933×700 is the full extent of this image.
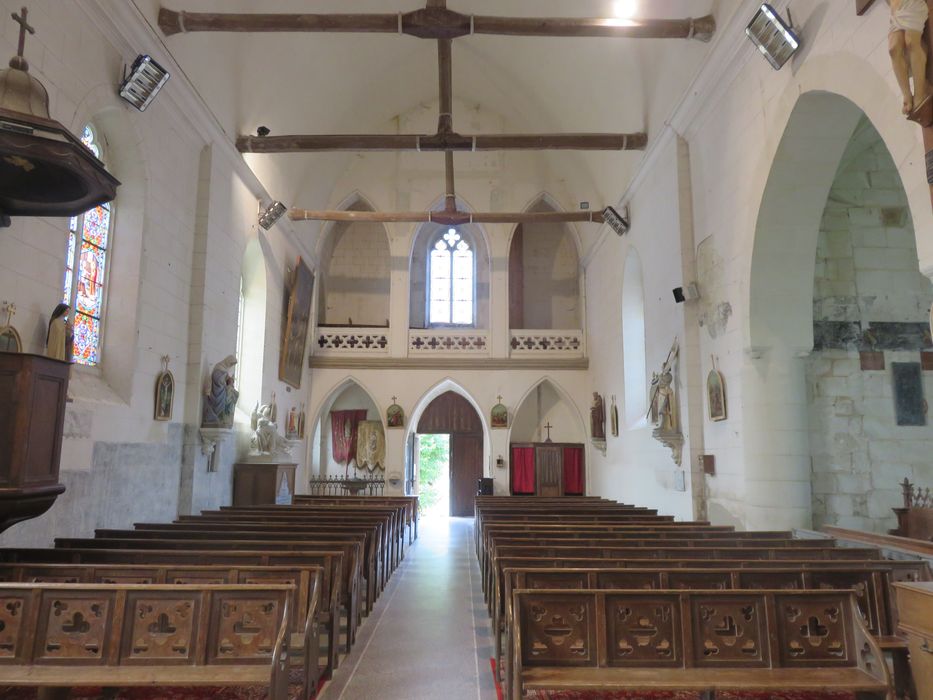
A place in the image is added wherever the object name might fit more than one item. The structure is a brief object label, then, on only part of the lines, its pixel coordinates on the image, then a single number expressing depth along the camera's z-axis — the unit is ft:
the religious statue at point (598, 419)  49.04
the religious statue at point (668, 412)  29.14
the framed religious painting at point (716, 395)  25.57
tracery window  58.13
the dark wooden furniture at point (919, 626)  9.30
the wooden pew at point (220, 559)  14.65
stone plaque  23.99
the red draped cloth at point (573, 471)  54.90
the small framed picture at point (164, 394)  26.45
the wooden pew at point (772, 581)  12.41
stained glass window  23.03
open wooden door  57.67
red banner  58.29
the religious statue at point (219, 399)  29.60
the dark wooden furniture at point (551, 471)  54.80
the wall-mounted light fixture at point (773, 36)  20.06
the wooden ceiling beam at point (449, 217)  43.91
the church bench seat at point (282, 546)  16.65
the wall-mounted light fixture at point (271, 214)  38.17
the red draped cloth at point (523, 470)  54.90
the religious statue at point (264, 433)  36.78
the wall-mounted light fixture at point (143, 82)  23.30
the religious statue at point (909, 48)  12.84
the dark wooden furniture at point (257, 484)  33.76
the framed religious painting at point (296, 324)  44.45
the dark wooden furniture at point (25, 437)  12.87
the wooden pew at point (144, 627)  10.11
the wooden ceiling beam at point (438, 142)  34.24
